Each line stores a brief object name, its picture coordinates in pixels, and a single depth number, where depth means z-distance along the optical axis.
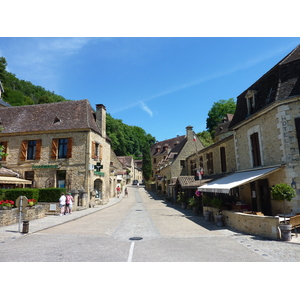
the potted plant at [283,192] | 8.94
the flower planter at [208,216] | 12.72
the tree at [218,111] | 50.33
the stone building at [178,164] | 30.33
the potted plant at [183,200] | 19.88
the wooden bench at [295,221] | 8.33
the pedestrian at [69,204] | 16.54
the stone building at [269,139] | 10.12
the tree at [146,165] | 57.69
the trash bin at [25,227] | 9.62
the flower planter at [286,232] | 7.86
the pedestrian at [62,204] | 15.99
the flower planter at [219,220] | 11.02
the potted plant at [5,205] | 12.24
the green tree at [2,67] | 54.40
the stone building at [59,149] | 20.59
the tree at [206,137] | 44.92
